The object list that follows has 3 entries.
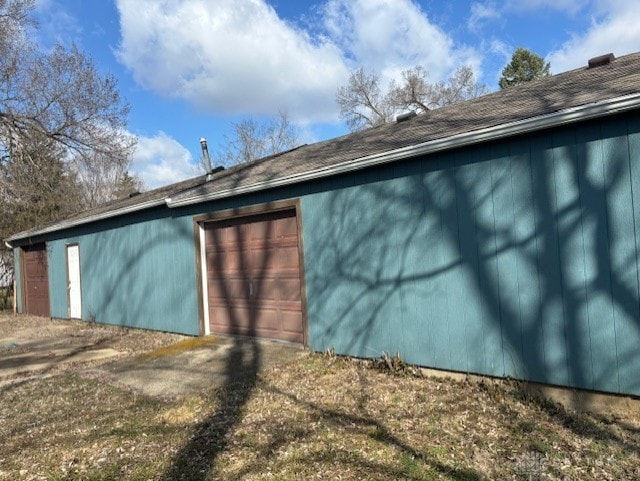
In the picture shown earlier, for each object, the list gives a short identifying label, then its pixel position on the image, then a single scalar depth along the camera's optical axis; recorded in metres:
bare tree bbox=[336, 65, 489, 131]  35.56
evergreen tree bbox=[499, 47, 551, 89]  31.70
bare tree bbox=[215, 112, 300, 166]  37.55
